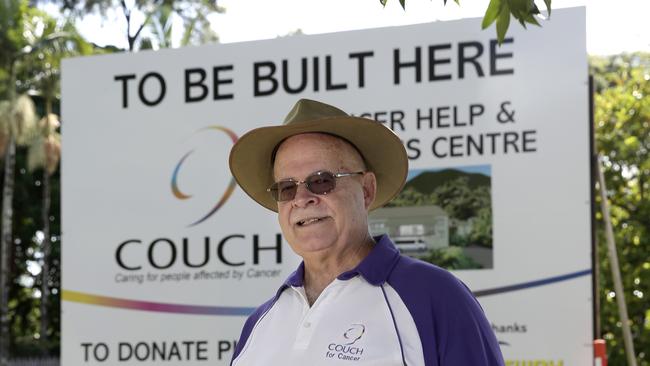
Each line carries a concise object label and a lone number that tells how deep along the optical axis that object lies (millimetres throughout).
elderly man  2312
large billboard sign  5621
